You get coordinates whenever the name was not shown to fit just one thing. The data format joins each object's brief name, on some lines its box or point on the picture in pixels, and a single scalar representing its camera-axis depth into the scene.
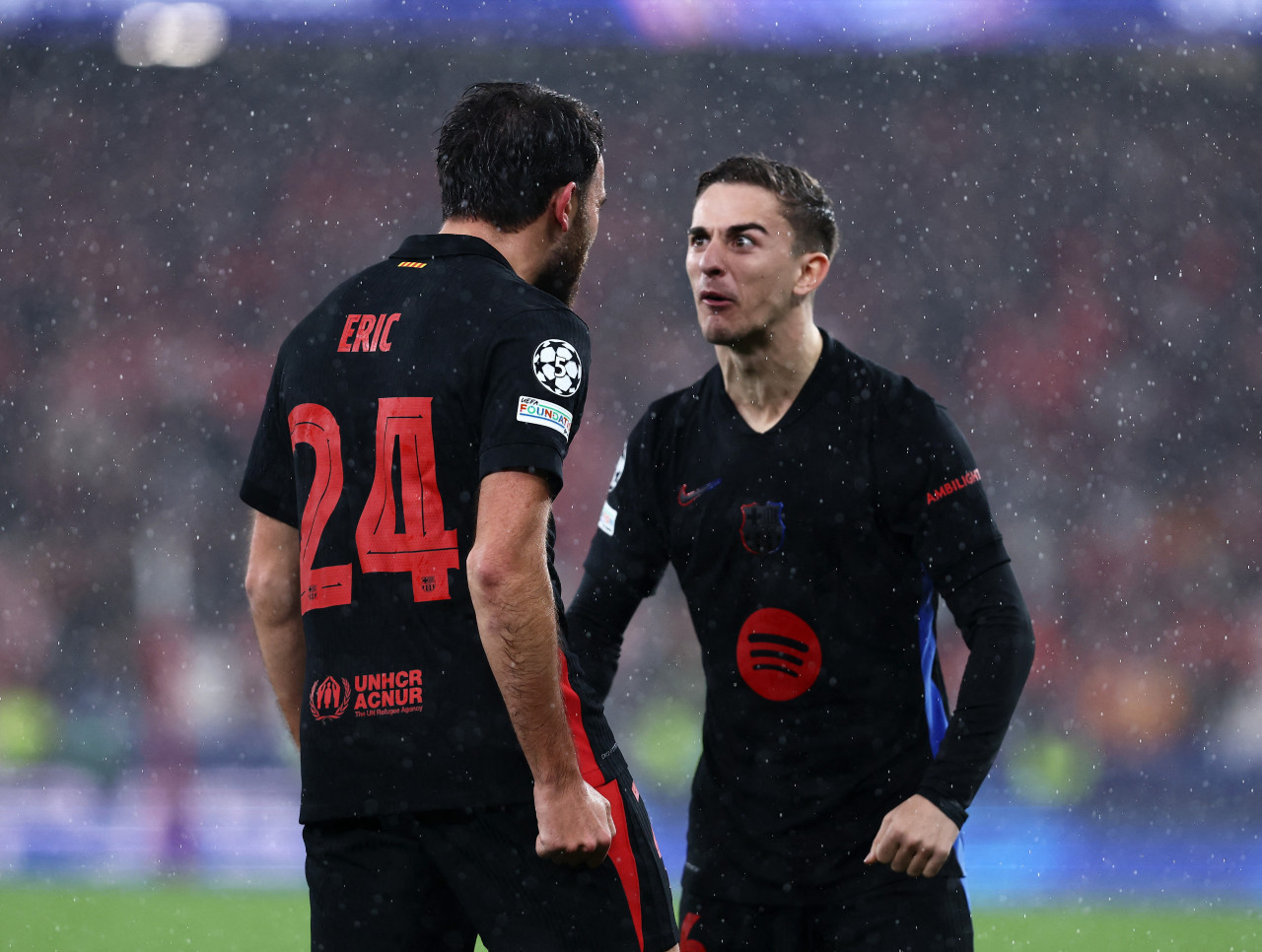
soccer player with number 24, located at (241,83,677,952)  19.72
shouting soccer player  20.32
